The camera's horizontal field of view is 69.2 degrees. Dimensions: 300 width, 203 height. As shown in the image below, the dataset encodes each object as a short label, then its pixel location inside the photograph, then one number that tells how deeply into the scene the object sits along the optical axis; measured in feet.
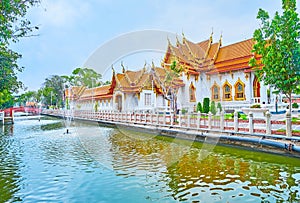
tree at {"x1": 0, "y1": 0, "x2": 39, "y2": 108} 13.21
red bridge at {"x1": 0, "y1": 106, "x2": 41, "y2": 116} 164.04
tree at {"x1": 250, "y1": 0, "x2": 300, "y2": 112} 30.76
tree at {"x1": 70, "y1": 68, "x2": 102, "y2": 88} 174.09
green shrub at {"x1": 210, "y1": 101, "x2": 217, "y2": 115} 54.39
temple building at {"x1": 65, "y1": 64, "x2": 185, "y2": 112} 74.90
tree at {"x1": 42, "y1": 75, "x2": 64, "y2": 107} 171.53
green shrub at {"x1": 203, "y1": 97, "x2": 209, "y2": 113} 56.39
